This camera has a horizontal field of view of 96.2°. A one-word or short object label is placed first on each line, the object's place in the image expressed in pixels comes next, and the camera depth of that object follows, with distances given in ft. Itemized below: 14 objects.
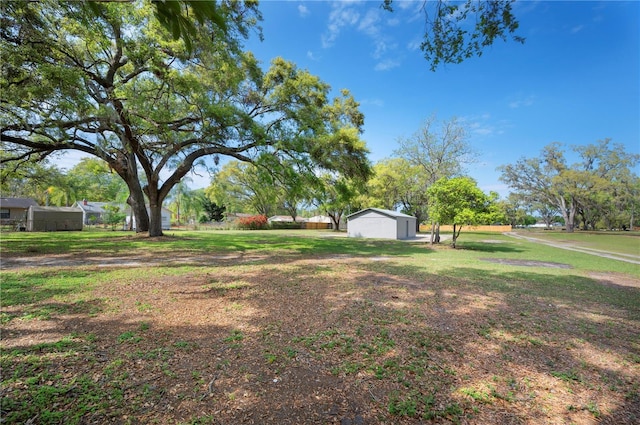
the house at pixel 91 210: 131.23
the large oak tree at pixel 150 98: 22.70
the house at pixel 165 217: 132.16
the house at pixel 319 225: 157.38
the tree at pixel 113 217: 97.66
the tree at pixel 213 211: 166.30
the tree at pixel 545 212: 168.27
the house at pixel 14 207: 104.22
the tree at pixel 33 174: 50.11
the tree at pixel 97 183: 59.98
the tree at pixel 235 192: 128.88
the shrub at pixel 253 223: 117.95
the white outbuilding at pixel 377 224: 74.64
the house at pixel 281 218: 182.21
